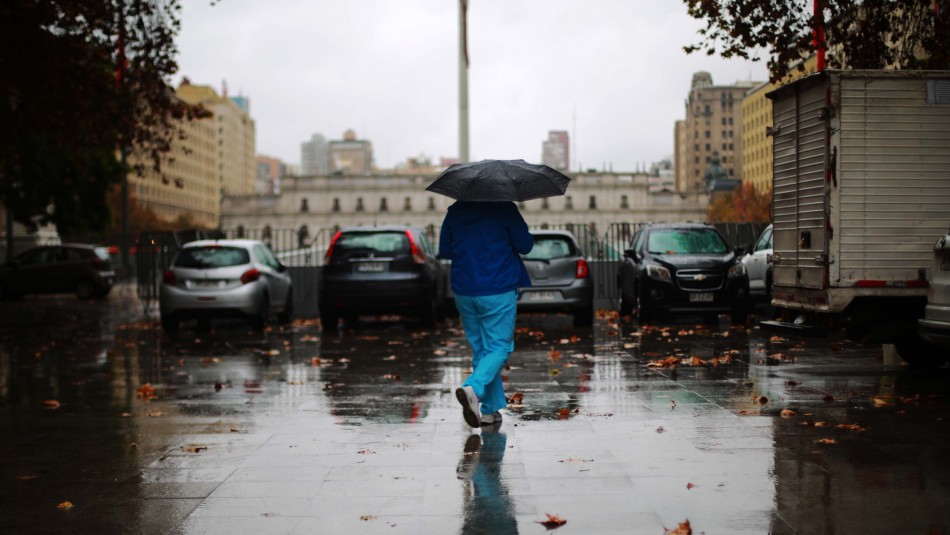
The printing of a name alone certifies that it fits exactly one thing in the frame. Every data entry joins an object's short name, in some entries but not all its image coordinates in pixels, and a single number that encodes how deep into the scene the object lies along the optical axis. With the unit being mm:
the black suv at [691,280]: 18453
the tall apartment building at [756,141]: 149500
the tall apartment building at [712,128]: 189375
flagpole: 36250
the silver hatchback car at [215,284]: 18719
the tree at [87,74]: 21078
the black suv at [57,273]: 34000
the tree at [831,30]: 14898
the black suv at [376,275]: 18359
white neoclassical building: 145125
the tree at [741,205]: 124606
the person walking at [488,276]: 8289
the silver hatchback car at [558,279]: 18672
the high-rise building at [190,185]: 159000
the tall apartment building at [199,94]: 189150
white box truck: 10180
